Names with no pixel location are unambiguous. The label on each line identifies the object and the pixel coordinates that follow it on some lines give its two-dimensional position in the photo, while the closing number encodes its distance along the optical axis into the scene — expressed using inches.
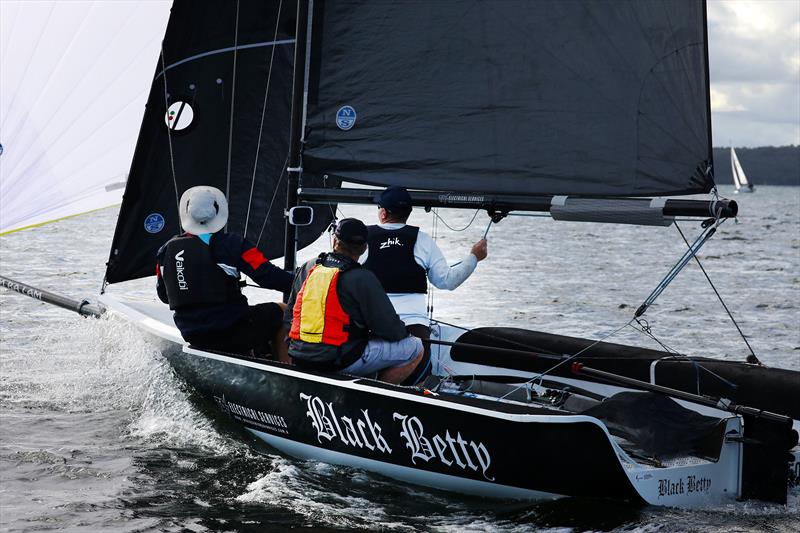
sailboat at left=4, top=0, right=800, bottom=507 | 351.6
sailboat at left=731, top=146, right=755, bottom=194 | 6860.2
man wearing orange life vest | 380.8
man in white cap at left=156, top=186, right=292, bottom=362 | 423.5
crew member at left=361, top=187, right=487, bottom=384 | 424.5
